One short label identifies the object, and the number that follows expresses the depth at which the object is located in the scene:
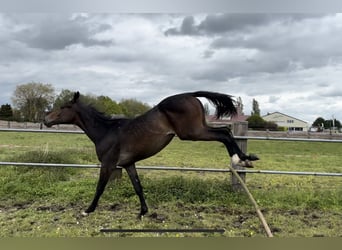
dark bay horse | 3.23
